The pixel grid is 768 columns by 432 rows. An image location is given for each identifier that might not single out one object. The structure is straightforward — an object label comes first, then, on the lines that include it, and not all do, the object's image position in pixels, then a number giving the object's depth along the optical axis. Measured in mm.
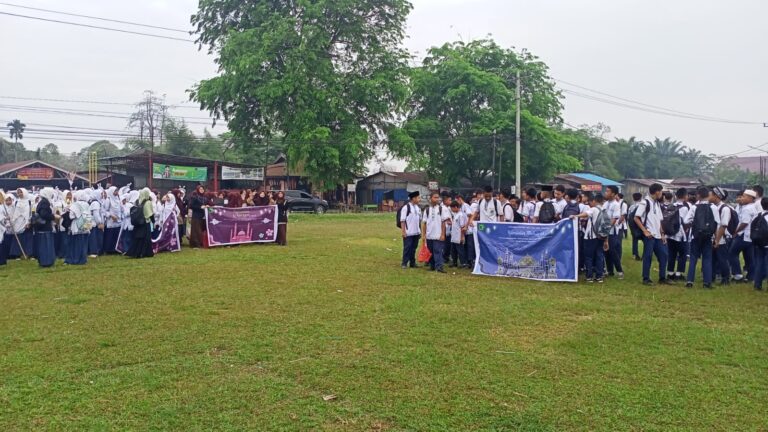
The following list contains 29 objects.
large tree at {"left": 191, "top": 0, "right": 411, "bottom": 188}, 33656
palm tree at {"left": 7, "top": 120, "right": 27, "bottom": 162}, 59569
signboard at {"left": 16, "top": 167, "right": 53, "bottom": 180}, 42700
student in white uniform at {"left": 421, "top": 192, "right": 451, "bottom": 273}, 11820
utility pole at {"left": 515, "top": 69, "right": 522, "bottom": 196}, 32438
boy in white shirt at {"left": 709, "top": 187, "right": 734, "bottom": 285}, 10070
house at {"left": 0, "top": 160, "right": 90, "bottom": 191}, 42219
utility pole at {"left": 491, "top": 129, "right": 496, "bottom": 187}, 37859
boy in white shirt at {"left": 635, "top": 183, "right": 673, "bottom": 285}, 10156
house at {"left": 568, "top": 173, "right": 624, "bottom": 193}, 45888
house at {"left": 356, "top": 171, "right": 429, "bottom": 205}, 47875
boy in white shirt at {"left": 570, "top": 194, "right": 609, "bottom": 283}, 10609
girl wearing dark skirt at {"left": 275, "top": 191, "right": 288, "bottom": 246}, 17438
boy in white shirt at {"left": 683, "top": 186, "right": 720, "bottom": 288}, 9672
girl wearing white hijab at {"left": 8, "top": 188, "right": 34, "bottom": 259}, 12484
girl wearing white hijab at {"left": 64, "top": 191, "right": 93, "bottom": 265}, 12609
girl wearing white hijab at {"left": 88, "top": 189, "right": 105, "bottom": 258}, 13581
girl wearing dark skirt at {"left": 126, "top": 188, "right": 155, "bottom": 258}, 13828
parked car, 38272
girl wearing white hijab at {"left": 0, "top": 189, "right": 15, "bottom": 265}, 12180
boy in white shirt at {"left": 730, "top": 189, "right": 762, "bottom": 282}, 10297
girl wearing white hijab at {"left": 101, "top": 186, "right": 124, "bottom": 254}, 14211
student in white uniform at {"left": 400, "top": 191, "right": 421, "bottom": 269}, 12141
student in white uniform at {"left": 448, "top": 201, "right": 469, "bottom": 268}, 12406
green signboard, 35875
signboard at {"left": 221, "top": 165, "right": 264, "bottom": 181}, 38000
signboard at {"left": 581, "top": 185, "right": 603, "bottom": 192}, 44631
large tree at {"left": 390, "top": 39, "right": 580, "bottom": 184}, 40188
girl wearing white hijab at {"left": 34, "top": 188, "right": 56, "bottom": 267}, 12023
